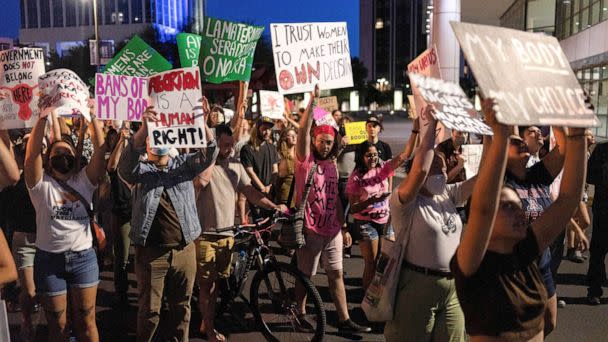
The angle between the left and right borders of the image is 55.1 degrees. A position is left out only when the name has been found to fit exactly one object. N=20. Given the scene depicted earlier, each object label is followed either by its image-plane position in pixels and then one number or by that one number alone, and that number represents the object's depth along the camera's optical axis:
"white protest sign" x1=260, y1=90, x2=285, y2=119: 10.55
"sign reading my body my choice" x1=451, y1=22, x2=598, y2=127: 2.24
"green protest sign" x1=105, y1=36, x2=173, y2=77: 6.50
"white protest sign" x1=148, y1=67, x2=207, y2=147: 4.54
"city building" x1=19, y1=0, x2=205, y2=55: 121.06
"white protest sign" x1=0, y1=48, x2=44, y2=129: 5.20
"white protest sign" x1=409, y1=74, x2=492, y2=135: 3.00
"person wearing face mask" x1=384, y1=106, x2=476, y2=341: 3.56
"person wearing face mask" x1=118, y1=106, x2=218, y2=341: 4.46
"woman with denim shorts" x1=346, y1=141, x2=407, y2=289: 5.89
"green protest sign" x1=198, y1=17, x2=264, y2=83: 6.68
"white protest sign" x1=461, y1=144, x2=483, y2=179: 5.81
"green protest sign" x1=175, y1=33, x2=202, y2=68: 7.58
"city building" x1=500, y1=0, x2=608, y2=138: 22.98
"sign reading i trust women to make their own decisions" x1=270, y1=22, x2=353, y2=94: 6.05
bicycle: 5.40
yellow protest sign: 10.14
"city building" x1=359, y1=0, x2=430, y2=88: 151.62
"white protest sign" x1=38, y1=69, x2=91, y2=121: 4.45
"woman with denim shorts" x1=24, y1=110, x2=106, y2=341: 4.25
